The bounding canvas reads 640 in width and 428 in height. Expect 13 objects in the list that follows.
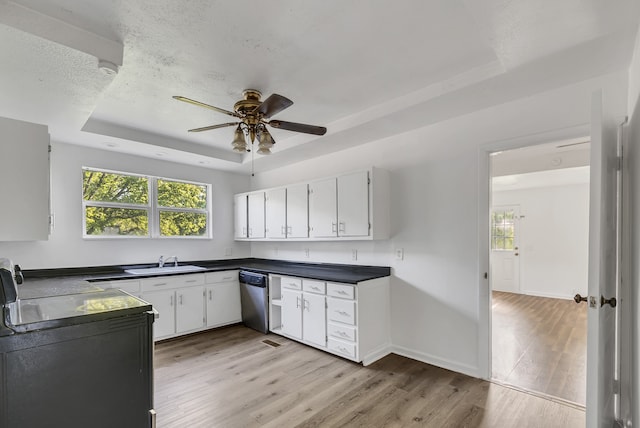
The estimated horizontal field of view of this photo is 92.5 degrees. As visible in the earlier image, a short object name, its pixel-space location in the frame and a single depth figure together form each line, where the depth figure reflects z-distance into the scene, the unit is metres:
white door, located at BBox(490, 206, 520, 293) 6.80
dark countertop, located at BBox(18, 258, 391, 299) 2.46
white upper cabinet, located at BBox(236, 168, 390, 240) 3.28
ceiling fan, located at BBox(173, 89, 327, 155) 2.30
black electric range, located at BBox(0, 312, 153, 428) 1.34
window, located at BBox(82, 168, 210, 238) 3.86
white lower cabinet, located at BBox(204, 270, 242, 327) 4.10
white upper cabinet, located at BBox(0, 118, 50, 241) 2.22
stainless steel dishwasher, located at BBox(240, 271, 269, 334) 3.98
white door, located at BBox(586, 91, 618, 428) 1.45
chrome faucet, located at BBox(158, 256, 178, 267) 4.26
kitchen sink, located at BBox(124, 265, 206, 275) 3.76
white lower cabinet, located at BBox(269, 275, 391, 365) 3.03
